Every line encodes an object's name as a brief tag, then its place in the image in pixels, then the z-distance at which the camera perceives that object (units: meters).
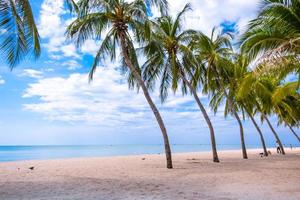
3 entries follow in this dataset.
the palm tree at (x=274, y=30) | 9.49
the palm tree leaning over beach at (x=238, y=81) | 19.12
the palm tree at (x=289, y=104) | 15.50
